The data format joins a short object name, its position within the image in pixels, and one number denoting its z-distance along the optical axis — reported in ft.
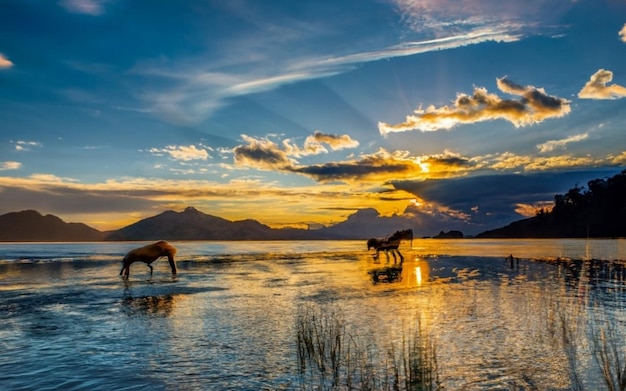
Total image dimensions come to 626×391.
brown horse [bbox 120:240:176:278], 111.65
